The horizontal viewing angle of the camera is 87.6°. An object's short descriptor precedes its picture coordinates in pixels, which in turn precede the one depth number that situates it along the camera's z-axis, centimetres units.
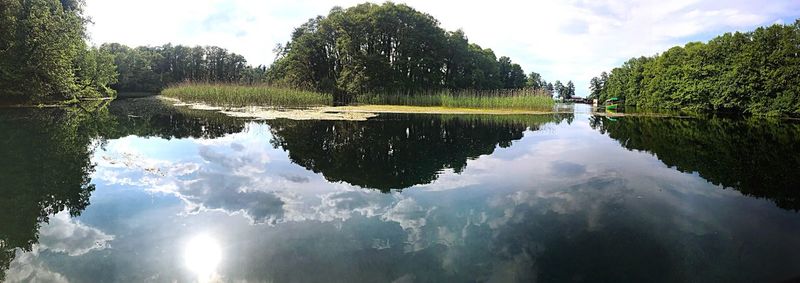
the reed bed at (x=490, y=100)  2506
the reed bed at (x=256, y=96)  2419
